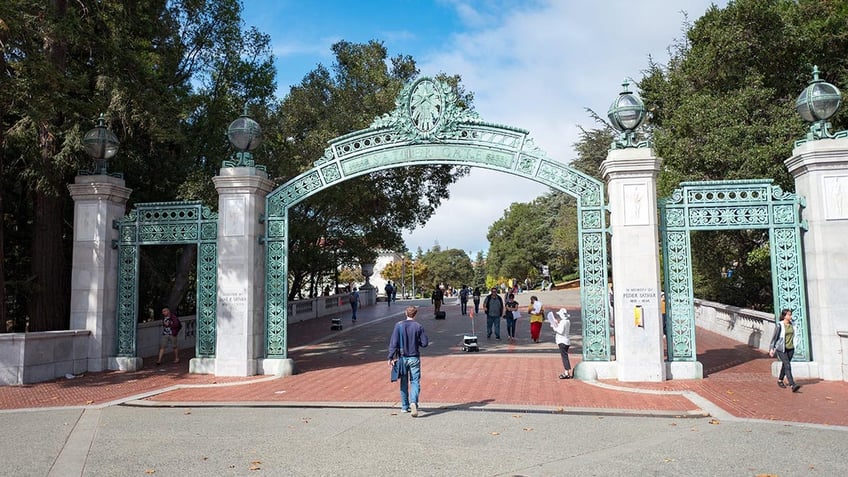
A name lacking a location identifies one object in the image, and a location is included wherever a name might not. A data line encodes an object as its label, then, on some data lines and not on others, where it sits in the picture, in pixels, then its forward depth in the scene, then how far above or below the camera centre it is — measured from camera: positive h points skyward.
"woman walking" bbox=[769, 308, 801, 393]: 9.76 -1.08
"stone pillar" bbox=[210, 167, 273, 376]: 12.12 +0.28
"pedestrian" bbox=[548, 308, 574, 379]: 11.09 -0.98
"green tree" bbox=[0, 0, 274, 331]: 12.13 +4.23
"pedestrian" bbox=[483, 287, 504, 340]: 18.18 -0.70
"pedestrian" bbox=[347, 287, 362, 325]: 26.08 -0.67
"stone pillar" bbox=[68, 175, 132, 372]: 13.02 +0.50
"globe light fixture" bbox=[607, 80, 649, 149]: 11.34 +3.18
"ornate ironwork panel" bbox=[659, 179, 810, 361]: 11.02 +0.95
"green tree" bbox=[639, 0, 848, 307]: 16.73 +6.12
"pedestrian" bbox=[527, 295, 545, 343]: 16.75 -0.99
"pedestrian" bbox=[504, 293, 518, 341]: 17.83 -0.95
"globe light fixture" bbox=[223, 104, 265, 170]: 12.64 +3.25
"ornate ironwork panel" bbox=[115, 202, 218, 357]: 12.60 +0.97
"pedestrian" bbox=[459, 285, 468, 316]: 28.15 -0.68
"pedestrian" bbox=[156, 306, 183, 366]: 13.87 -0.92
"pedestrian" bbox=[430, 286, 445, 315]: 26.56 -0.63
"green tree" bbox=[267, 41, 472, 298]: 18.91 +4.72
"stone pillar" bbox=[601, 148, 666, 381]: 10.81 +0.34
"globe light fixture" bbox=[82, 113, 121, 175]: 12.86 +3.22
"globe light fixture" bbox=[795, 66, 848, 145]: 10.95 +3.26
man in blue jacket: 8.35 -0.92
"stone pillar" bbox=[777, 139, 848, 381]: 10.65 +0.48
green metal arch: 11.89 +2.67
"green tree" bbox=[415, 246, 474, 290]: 98.94 +2.77
